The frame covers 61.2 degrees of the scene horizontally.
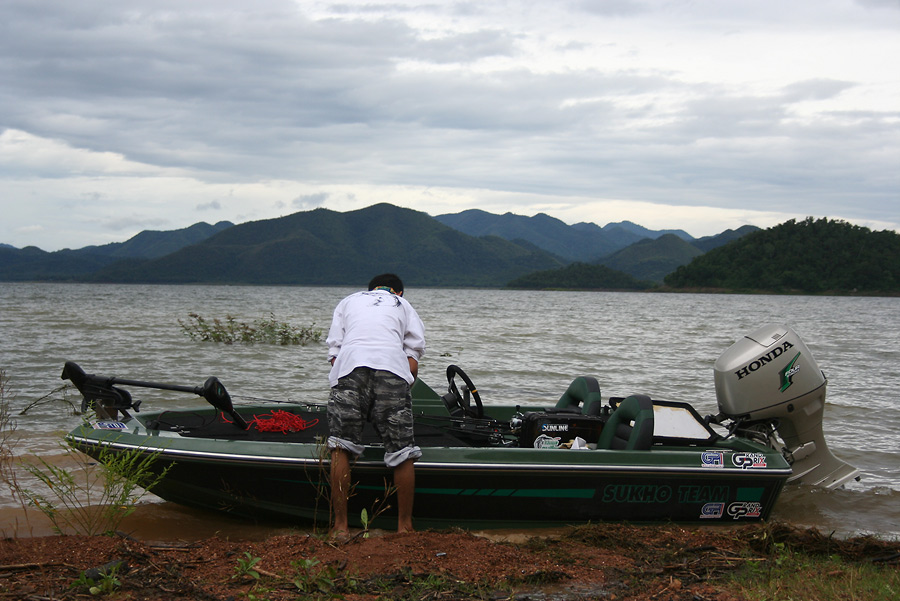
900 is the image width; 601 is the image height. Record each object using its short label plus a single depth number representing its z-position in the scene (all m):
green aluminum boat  5.56
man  4.99
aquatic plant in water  20.31
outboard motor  6.35
